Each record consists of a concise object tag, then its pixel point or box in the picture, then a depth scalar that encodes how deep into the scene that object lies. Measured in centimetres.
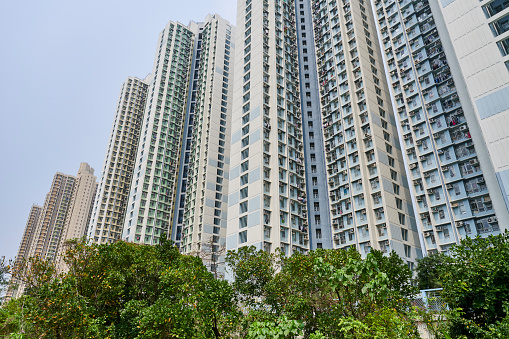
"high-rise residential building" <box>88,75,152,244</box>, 8831
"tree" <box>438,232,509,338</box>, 1276
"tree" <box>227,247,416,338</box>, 959
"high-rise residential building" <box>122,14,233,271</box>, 7288
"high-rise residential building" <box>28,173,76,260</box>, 14388
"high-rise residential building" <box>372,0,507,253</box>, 3359
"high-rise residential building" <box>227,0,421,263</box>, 5122
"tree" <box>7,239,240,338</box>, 1445
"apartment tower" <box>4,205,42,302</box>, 16325
